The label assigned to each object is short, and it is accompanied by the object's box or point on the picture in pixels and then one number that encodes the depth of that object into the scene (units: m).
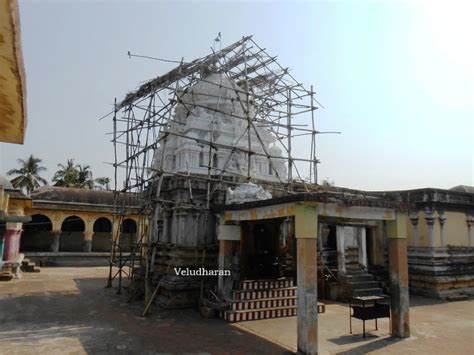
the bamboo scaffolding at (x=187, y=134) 12.46
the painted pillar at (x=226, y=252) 10.59
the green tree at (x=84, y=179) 40.09
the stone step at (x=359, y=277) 13.70
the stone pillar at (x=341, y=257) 13.86
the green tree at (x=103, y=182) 41.62
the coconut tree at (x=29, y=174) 35.69
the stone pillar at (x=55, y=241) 26.11
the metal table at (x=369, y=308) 8.58
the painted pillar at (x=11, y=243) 19.53
